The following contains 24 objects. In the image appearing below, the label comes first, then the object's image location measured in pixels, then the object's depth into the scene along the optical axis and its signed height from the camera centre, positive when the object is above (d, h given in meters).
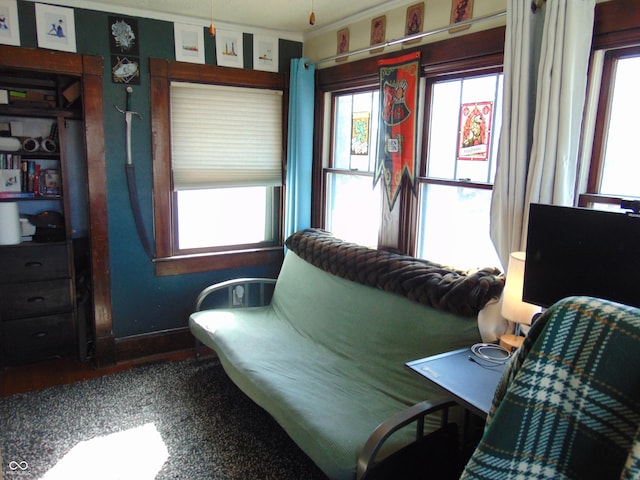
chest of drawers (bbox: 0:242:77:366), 3.02 -0.92
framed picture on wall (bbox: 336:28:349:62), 3.21 +0.86
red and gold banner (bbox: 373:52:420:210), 2.69 +0.28
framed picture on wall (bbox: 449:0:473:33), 2.37 +0.81
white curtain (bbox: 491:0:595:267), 1.83 +0.25
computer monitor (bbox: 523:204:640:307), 1.45 -0.27
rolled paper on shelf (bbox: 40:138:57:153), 3.11 +0.11
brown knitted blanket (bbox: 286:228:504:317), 2.14 -0.54
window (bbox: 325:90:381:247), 3.21 -0.03
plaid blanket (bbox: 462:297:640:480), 0.57 -0.29
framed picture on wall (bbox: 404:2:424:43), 2.62 +0.84
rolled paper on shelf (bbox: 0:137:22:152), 3.01 +0.11
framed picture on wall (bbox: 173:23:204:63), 3.20 +0.84
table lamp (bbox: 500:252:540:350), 1.82 -0.49
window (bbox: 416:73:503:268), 2.42 +0.00
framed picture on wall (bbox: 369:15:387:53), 2.88 +0.85
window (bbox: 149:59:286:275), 3.29 +0.00
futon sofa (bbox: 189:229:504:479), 2.00 -0.99
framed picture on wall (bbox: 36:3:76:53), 2.80 +0.80
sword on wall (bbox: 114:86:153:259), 3.13 -0.13
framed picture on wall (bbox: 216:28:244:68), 3.33 +0.84
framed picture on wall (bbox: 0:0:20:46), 2.71 +0.80
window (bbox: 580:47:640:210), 1.87 +0.16
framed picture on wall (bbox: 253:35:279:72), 3.47 +0.84
